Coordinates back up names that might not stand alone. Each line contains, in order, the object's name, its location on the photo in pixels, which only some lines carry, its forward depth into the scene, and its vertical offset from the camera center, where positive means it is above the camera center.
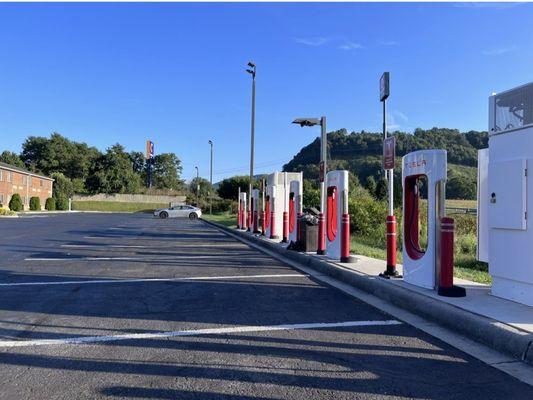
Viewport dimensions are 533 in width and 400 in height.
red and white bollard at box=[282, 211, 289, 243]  16.03 -0.70
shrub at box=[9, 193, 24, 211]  55.38 +0.08
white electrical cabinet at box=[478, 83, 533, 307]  5.83 +0.18
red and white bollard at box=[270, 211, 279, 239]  18.56 -0.71
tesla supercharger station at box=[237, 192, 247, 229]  26.32 -0.31
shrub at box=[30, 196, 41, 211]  61.59 +0.11
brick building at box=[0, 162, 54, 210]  56.56 +2.51
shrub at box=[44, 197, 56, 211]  67.44 +0.00
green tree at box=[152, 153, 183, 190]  110.00 +8.07
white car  47.47 -0.69
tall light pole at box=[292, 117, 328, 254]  11.96 +0.42
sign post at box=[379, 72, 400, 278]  8.29 +0.23
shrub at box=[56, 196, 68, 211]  72.50 +0.03
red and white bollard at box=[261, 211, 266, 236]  20.23 -0.81
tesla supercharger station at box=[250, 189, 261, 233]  21.92 -0.28
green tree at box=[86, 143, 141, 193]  88.50 +5.37
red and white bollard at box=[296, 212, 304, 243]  13.38 -0.68
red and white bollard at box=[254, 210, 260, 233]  21.84 -0.77
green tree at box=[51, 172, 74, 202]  75.67 +2.86
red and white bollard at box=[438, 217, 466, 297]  6.55 -0.74
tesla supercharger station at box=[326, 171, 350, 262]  10.34 -0.22
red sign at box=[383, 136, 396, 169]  8.48 +0.99
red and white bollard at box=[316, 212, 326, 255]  11.96 -0.73
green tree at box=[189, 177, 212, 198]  82.71 +3.59
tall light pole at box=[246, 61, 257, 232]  26.90 +4.59
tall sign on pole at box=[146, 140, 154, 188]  101.06 +10.38
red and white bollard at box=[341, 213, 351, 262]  10.19 -0.73
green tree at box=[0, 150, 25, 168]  89.44 +8.52
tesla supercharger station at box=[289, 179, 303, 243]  13.69 -0.13
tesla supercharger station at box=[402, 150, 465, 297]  6.59 -0.29
